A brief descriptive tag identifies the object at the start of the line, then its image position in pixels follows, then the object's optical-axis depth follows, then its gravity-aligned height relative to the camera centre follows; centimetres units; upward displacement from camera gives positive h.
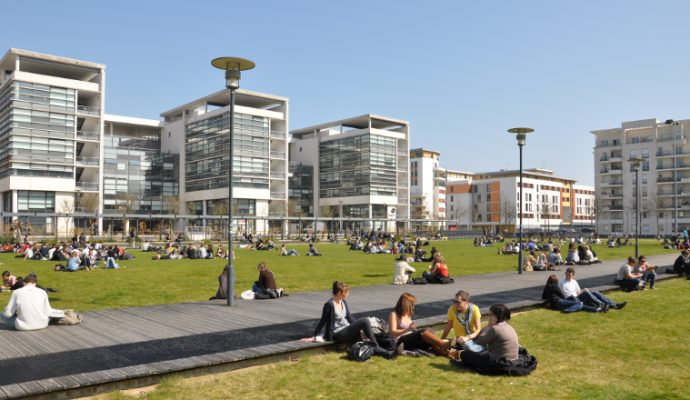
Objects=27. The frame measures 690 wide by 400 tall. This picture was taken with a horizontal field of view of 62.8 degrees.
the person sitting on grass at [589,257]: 2906 -193
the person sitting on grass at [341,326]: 928 -182
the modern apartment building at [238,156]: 8625 +991
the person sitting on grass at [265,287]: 1514 -187
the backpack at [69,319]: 1082 -197
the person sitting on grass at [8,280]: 1708 -193
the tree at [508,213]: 13089 +150
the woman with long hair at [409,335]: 922 -193
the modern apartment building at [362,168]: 10250 +940
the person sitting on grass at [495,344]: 816 -183
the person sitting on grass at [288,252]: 3859 -233
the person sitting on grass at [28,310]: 1027 -172
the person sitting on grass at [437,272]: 1920 -181
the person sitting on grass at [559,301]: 1362 -199
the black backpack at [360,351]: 882 -210
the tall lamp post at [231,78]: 1338 +345
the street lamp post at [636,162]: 3353 +346
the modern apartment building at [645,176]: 10300 +845
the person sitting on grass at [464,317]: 956 -168
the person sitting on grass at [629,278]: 1750 -183
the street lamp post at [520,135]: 2275 +348
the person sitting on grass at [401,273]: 1889 -182
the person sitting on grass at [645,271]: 1847 -172
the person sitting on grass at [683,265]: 2164 -175
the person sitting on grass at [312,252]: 3850 -230
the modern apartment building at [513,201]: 13738 +465
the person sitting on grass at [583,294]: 1383 -186
